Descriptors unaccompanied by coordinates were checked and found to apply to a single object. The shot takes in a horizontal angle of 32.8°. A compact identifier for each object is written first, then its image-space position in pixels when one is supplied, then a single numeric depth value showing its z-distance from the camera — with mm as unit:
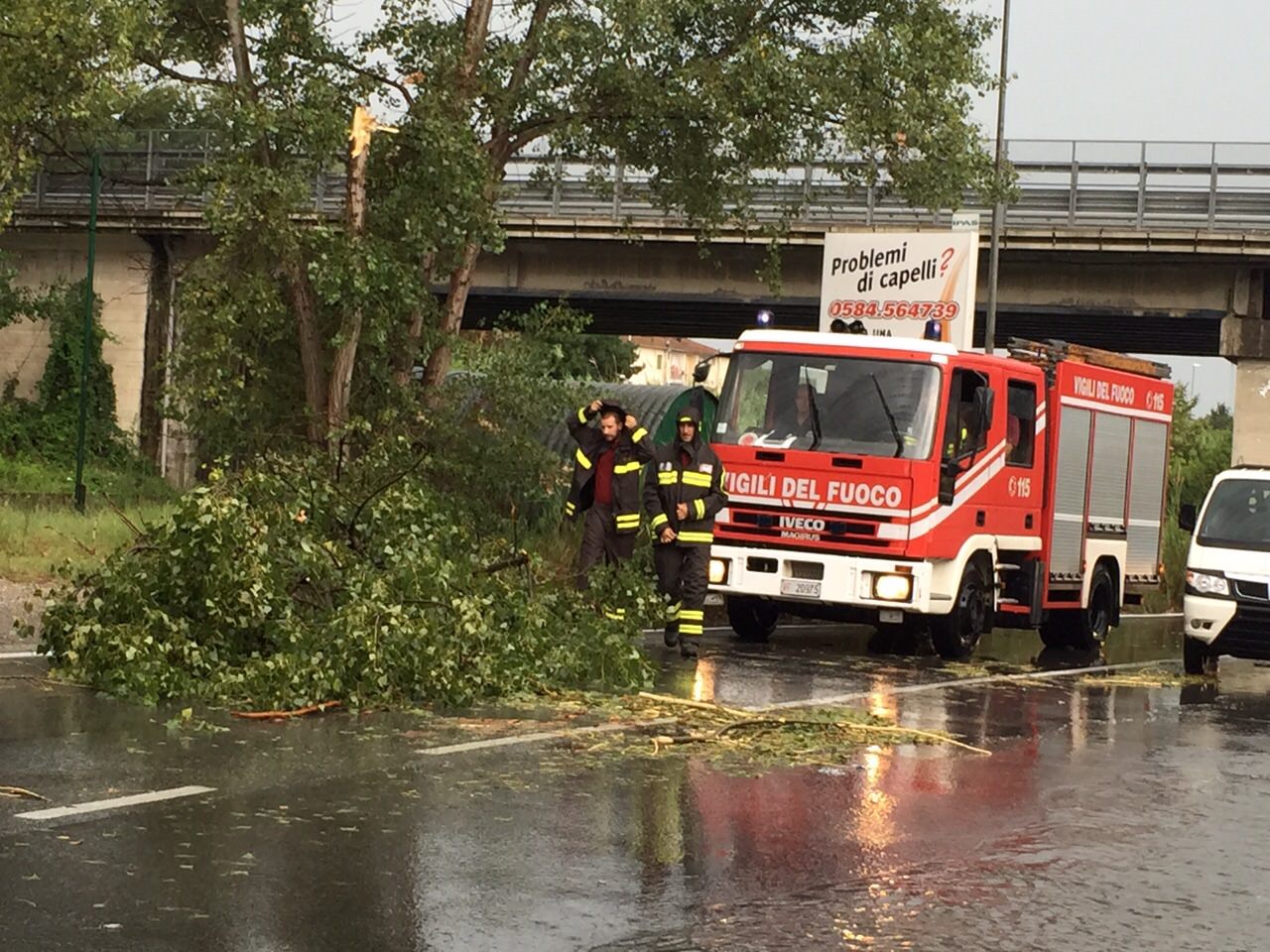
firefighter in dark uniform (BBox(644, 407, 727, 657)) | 16281
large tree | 21703
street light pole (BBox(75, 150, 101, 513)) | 25108
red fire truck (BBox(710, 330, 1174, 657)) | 17594
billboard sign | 27047
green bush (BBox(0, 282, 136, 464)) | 40219
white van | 17281
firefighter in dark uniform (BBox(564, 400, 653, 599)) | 16578
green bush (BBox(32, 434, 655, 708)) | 11930
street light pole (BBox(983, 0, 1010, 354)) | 37312
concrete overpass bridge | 38312
